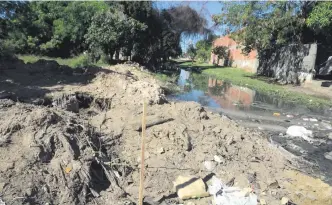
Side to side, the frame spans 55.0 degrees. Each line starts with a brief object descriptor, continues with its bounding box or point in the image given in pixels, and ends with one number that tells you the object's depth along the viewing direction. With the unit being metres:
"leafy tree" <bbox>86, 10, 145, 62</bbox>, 17.96
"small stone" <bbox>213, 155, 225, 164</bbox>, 5.50
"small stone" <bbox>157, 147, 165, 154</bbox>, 5.45
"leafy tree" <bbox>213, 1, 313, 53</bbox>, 19.09
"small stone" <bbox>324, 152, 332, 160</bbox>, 6.73
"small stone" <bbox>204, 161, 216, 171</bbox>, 5.32
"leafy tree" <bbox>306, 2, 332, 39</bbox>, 15.73
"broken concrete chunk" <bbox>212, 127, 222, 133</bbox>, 6.50
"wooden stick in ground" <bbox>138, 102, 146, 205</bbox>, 3.77
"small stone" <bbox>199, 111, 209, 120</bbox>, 7.03
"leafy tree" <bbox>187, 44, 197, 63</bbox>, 52.75
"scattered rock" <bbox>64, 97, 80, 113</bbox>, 7.09
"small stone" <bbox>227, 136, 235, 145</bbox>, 6.16
